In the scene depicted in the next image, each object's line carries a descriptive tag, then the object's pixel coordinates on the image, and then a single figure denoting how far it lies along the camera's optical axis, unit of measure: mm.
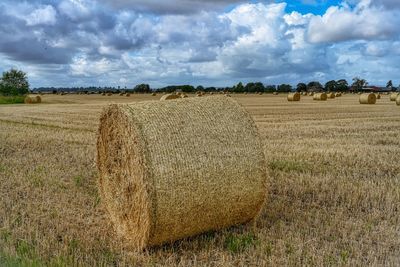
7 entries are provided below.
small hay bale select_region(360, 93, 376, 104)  34812
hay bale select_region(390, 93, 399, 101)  39438
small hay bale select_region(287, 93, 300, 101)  41688
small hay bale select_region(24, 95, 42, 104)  47094
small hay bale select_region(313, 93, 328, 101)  43219
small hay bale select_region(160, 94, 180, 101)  25534
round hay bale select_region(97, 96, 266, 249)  5027
